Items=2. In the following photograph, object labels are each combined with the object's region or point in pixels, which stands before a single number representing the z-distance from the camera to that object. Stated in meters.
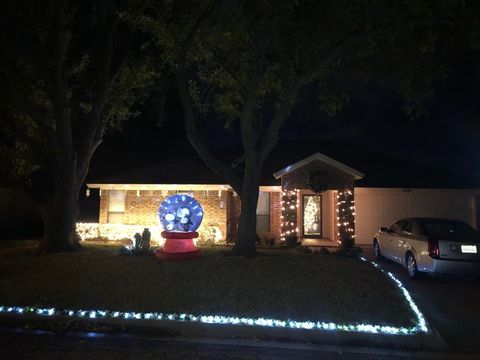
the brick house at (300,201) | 18.06
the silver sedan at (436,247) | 10.34
